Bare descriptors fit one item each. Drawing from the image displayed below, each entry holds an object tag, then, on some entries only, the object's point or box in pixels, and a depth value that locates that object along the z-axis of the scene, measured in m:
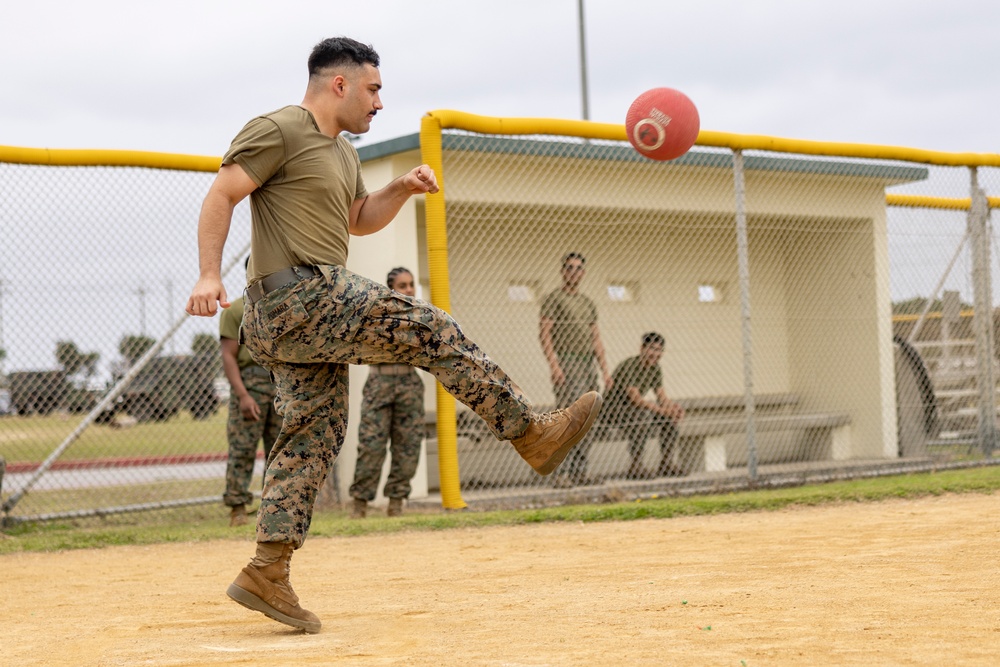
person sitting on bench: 19.34
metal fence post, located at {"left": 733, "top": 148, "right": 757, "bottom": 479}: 18.18
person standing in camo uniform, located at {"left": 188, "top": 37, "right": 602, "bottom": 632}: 7.81
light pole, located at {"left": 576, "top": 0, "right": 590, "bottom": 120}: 46.49
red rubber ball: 14.47
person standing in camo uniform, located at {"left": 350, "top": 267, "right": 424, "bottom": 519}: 16.96
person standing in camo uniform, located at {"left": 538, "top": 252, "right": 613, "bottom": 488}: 17.82
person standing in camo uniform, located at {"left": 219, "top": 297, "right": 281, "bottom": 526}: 16.74
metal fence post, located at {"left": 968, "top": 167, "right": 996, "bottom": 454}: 20.38
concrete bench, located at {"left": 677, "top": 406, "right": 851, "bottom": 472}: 21.00
